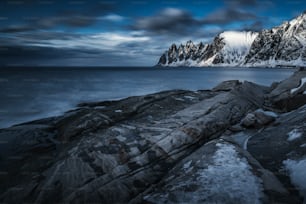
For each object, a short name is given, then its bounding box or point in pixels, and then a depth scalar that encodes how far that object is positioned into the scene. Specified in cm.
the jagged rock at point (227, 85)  1553
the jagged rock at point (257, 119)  889
